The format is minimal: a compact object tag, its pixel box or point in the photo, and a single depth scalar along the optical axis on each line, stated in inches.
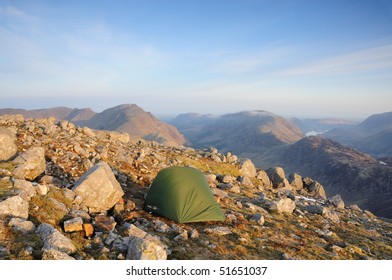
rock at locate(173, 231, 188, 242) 453.7
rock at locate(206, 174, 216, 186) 901.5
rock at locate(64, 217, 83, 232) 390.0
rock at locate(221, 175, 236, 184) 997.9
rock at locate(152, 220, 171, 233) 485.6
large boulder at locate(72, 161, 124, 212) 494.9
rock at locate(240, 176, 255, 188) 1073.4
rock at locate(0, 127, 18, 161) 551.8
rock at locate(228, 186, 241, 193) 895.7
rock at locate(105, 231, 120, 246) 380.8
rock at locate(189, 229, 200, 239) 473.1
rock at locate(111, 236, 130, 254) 367.9
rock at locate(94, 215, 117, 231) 429.3
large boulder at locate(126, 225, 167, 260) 345.4
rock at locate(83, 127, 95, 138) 1105.3
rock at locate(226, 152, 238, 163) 1426.8
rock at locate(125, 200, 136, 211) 561.6
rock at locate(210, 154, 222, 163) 1380.5
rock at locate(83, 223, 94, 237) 393.4
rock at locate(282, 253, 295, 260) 445.1
